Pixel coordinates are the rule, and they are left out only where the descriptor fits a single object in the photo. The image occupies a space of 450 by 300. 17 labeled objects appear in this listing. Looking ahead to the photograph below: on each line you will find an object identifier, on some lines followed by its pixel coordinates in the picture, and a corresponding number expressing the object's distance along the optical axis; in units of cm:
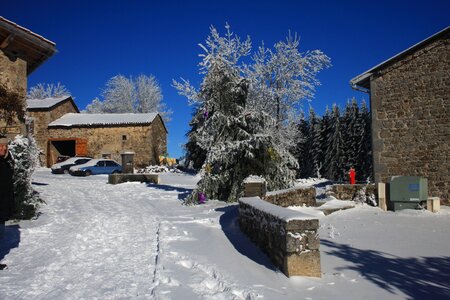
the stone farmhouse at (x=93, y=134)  3083
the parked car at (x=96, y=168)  2373
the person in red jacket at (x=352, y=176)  1939
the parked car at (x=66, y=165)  2456
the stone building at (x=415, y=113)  1258
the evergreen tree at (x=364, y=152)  3569
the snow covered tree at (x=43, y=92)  4944
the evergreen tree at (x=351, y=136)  3656
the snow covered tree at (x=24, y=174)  797
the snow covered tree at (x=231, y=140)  1251
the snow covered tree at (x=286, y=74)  2588
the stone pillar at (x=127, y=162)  2006
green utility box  1195
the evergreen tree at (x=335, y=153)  3709
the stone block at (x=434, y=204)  1173
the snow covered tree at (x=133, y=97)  4784
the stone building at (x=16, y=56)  973
